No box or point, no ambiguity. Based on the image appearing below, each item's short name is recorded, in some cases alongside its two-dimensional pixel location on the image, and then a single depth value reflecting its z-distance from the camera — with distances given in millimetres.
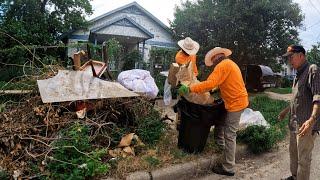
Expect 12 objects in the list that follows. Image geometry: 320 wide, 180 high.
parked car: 11234
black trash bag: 3589
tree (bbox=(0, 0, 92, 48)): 12441
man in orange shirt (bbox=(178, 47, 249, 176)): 3457
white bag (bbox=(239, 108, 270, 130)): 4711
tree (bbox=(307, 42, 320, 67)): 20633
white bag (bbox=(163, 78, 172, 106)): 5379
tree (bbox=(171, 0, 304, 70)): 10874
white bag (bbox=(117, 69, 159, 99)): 4733
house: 14978
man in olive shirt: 2808
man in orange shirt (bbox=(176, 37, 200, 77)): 4797
